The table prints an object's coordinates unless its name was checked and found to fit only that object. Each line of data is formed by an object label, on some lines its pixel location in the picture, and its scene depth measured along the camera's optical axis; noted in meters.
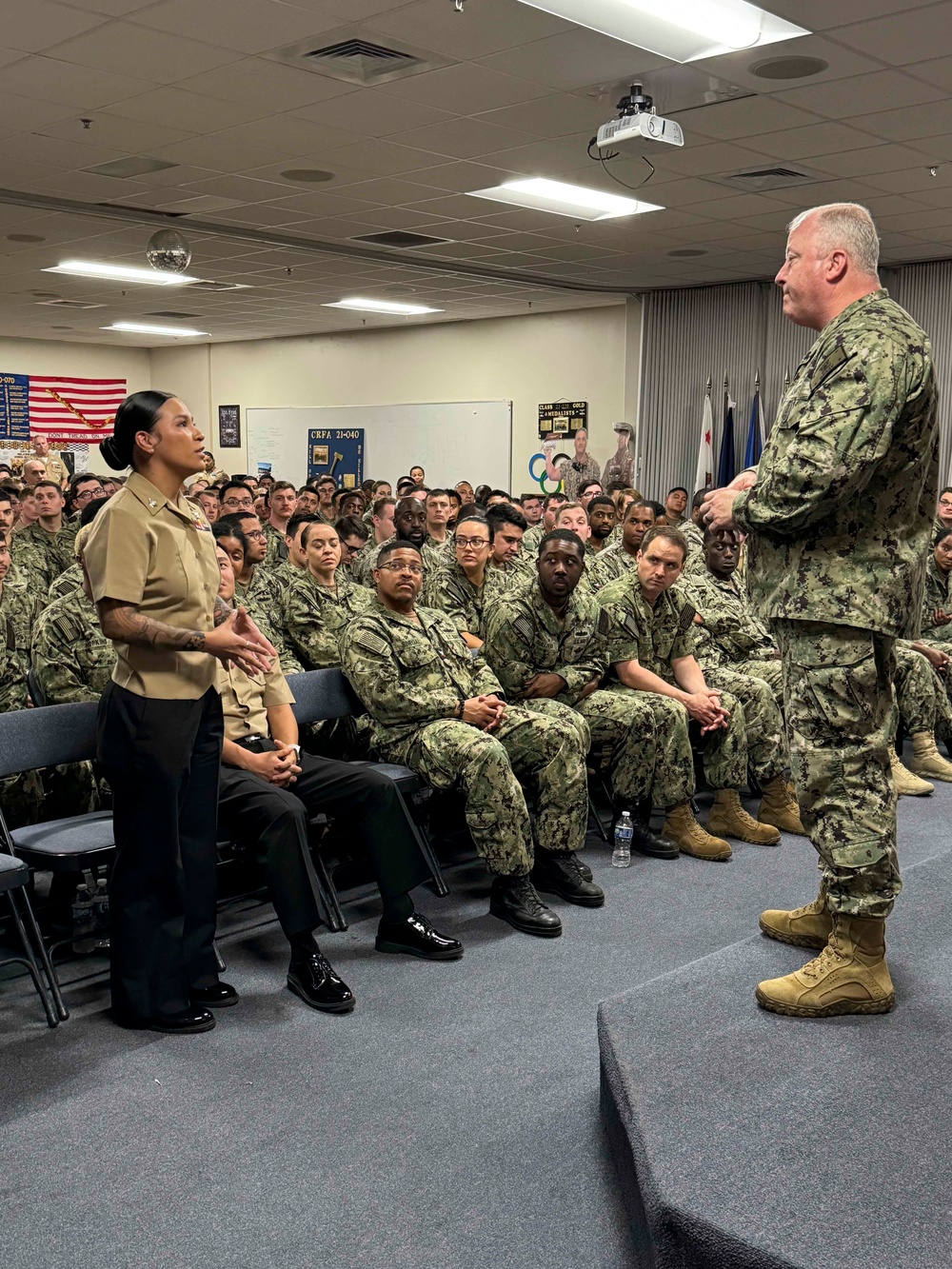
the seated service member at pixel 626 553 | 6.12
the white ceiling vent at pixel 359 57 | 4.87
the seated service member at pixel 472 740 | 3.75
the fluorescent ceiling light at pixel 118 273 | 10.41
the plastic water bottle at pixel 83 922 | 3.29
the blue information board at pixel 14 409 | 16.42
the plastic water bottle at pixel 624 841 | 4.36
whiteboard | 14.00
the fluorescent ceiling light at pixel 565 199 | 7.46
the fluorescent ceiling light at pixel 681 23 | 4.60
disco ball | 7.72
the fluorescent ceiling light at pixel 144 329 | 14.77
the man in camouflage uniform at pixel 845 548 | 2.18
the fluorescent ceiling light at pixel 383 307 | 12.63
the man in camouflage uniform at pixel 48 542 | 6.42
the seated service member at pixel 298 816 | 3.14
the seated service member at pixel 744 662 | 4.91
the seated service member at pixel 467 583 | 5.03
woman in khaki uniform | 2.76
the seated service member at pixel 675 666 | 4.66
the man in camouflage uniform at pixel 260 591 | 4.78
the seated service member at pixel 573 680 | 4.47
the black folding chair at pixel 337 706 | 3.82
